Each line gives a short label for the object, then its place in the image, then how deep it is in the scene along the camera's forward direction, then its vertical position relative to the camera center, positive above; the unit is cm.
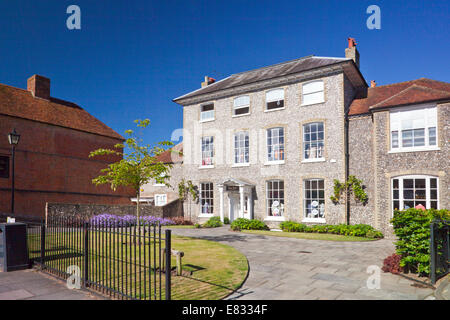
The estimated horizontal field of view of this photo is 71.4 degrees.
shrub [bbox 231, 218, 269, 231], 1898 -307
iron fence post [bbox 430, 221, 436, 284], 674 -183
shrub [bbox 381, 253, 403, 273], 781 -235
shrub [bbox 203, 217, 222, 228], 2088 -328
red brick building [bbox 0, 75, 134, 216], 2278 +205
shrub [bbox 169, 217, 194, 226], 2268 -340
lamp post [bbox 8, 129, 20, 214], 1422 +177
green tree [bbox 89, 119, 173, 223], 1264 +33
